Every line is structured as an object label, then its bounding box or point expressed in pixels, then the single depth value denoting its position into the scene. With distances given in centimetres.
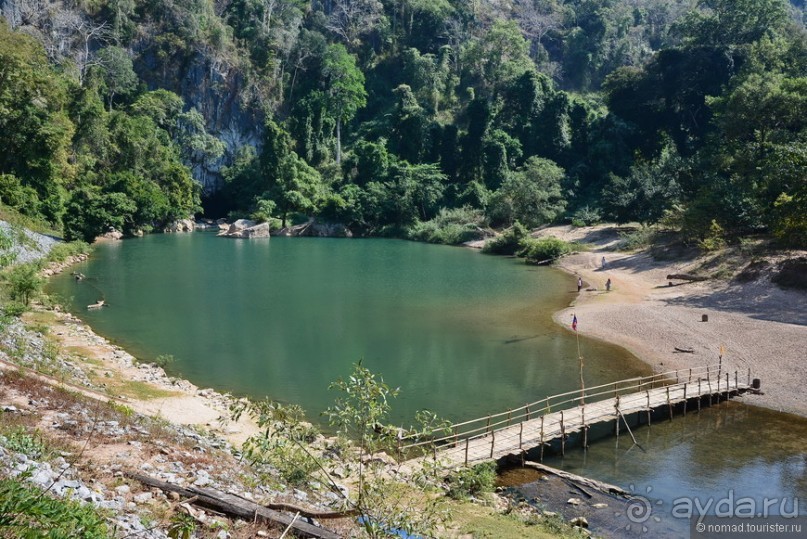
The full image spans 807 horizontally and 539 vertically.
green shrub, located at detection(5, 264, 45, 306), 2784
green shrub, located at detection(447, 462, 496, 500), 1343
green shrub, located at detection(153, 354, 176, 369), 2338
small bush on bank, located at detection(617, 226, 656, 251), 5102
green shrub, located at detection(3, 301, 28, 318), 2148
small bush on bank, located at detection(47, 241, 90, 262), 4431
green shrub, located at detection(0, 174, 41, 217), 4962
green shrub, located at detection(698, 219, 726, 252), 4160
